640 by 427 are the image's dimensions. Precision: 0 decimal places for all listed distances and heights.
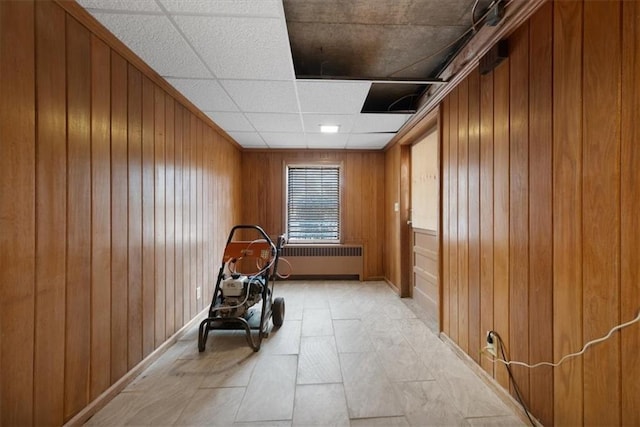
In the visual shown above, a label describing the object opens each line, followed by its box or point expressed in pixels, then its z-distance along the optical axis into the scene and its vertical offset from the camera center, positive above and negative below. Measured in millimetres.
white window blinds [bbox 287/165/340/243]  4742 +160
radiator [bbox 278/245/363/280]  4598 -813
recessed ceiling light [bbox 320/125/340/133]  3404 +1111
